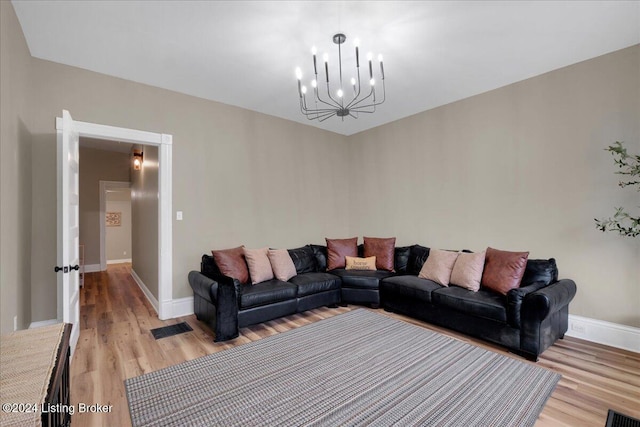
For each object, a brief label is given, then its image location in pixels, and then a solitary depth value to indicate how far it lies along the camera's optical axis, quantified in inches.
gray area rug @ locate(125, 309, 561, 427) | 75.0
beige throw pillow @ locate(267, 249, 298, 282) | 155.9
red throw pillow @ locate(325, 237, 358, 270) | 186.1
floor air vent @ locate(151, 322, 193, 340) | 126.3
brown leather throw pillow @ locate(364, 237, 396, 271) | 179.7
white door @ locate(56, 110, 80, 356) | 99.3
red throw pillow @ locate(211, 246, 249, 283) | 142.9
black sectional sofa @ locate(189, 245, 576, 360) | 107.8
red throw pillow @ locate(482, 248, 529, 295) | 122.9
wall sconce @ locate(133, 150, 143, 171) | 221.0
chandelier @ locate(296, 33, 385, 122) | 141.9
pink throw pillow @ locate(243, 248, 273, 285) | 147.3
